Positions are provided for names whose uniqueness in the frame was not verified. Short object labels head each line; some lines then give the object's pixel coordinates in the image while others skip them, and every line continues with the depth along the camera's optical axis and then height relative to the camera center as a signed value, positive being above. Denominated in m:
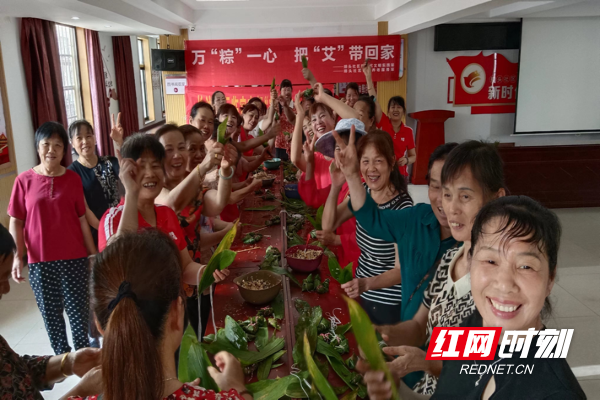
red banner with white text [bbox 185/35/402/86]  7.62 +0.80
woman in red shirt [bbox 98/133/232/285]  1.54 -0.34
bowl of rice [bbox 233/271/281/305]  1.74 -0.72
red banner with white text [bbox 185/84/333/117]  7.79 +0.24
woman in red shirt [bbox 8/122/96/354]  2.61 -0.71
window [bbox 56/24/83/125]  6.51 +0.58
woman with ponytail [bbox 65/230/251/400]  0.82 -0.41
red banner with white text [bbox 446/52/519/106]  7.83 +0.38
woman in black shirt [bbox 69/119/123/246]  3.08 -0.43
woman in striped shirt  1.82 -0.60
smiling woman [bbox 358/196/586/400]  0.83 -0.35
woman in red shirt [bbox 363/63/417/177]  3.93 -0.23
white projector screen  7.43 +0.39
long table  1.49 -0.77
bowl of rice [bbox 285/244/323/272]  1.99 -0.69
